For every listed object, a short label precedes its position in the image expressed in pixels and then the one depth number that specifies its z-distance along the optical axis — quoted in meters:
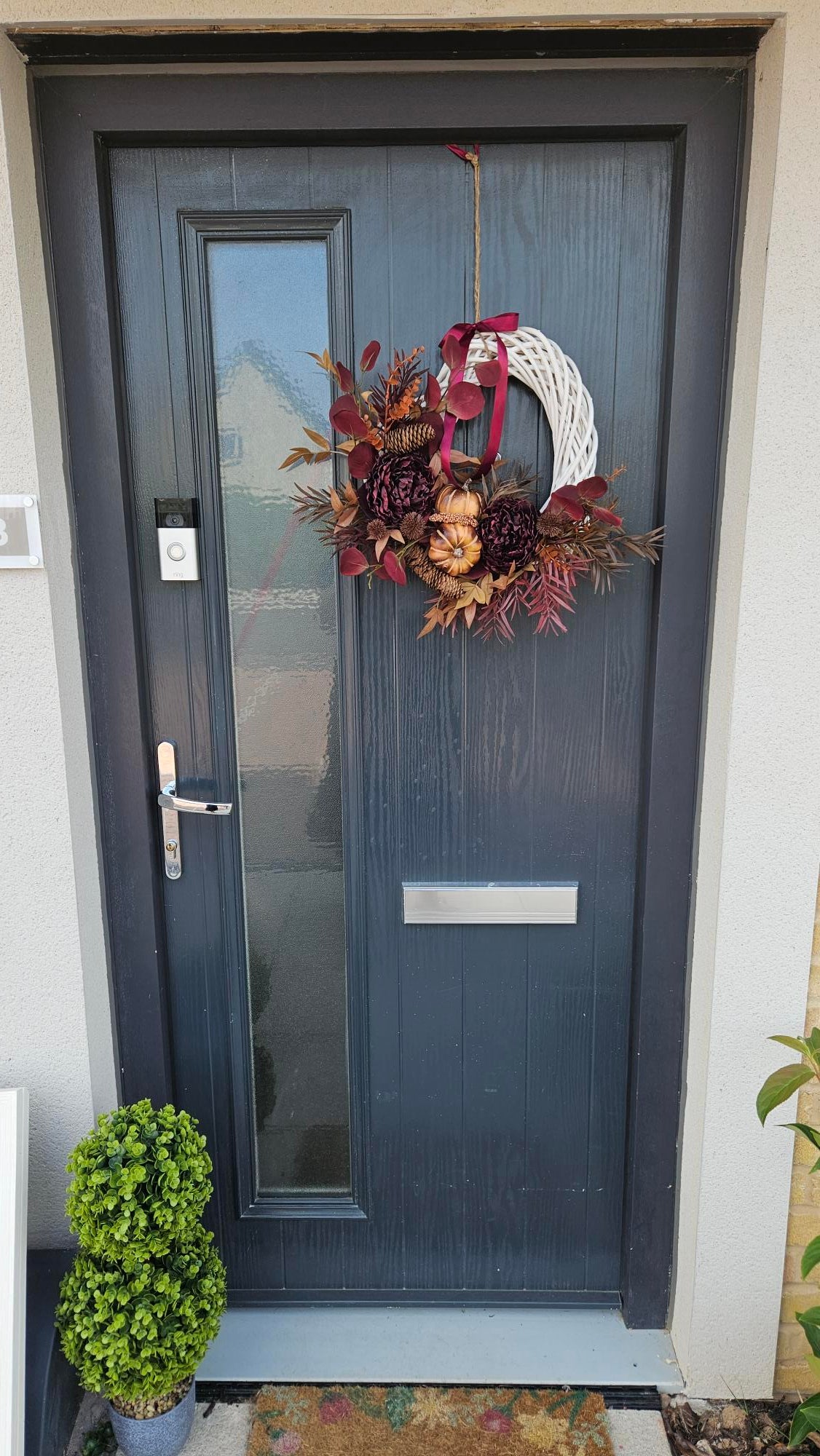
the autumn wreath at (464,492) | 1.54
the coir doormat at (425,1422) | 1.74
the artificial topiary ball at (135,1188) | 1.55
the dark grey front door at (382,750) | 1.62
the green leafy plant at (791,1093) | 1.51
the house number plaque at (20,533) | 1.55
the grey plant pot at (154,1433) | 1.67
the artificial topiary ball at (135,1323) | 1.55
